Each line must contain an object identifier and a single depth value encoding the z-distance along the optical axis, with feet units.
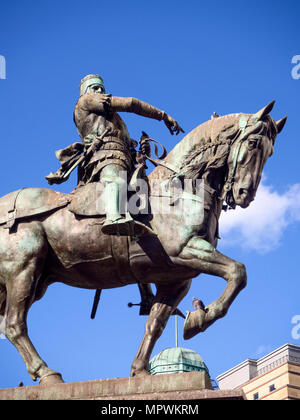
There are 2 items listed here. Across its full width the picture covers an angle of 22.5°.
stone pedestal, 34.12
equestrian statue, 38.68
